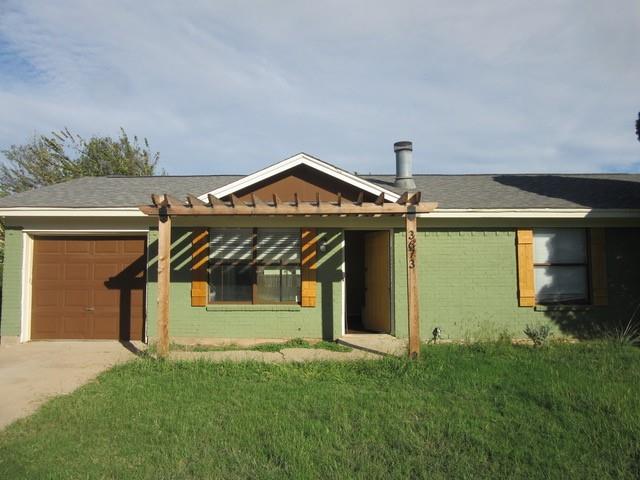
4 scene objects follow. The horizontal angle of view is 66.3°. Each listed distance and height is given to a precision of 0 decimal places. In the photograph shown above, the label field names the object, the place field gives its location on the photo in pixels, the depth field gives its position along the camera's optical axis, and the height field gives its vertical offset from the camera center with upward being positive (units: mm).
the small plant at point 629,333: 8755 -1137
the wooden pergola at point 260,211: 7762 +1020
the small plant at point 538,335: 8750 -1101
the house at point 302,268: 9664 +137
